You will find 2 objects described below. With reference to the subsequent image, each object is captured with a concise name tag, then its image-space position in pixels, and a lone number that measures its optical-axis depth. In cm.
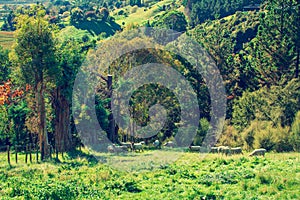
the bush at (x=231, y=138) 4869
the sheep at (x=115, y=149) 4022
